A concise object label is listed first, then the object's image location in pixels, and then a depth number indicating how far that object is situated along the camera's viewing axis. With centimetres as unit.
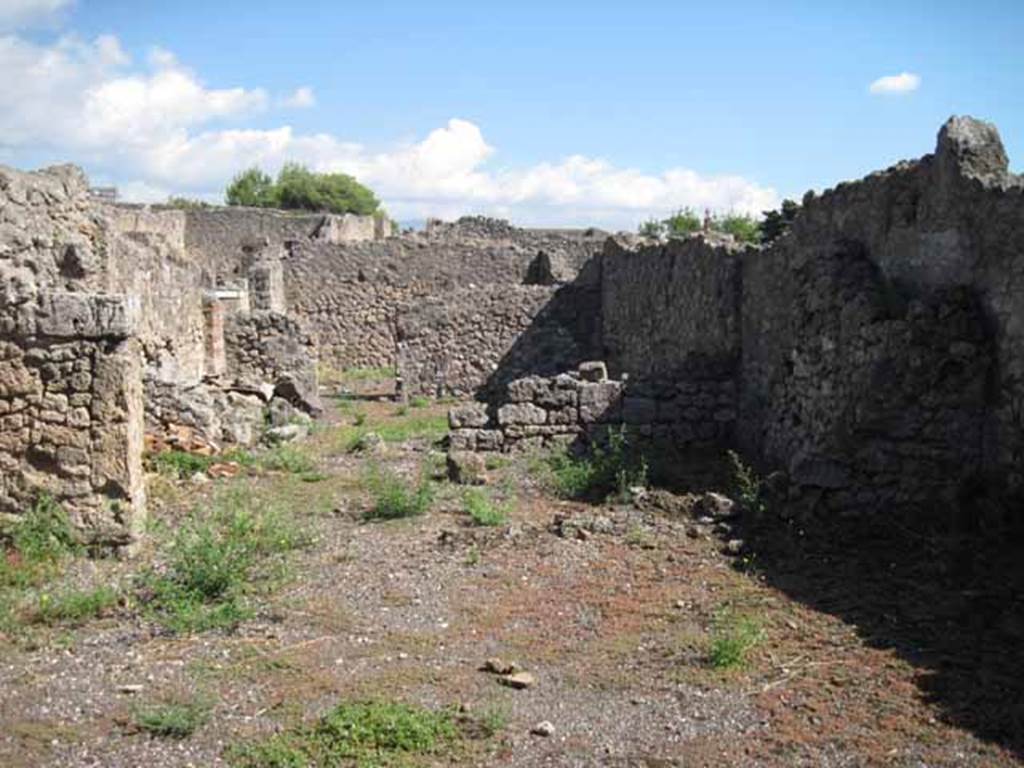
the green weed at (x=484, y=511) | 946
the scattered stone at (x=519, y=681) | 588
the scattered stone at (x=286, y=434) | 1389
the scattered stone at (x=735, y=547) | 835
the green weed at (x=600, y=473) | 1052
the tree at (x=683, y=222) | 5581
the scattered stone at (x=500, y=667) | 604
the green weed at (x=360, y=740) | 496
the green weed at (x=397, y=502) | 985
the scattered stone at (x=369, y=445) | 1339
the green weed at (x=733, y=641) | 611
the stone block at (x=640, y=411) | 1229
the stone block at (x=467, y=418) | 1295
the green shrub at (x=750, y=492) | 915
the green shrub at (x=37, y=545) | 742
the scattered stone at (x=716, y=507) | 927
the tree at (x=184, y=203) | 5466
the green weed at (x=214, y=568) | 683
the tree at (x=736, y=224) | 5004
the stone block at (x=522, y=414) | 1257
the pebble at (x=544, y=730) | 530
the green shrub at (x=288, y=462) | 1216
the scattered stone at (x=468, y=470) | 1128
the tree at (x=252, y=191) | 6394
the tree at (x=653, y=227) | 5525
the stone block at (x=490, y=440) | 1265
